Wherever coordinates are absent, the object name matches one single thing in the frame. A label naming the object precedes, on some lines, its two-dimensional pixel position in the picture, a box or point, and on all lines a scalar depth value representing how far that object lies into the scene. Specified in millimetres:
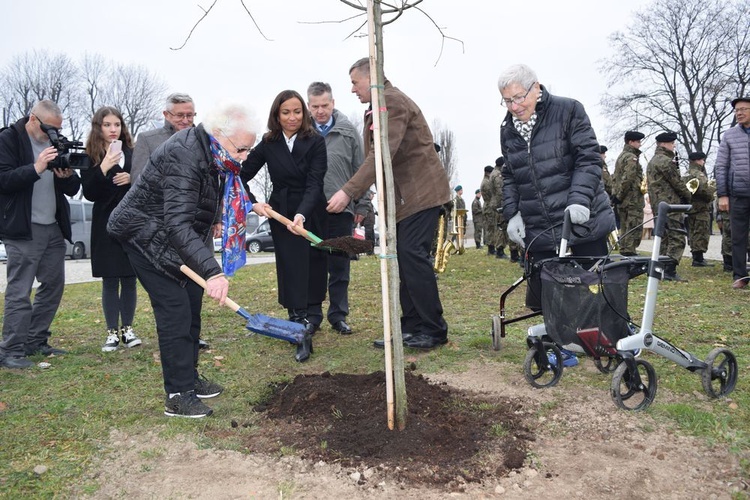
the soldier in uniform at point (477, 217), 19016
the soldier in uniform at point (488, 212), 14477
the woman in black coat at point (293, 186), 4906
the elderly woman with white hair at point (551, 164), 3994
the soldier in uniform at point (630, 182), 9984
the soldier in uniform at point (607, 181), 12123
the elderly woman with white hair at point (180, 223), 3363
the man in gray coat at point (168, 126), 5079
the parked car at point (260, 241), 27281
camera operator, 4684
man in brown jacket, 4719
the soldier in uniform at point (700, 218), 10188
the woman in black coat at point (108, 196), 5004
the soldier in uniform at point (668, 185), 8922
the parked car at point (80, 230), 21703
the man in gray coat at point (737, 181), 7520
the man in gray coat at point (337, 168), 5500
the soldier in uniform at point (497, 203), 13397
